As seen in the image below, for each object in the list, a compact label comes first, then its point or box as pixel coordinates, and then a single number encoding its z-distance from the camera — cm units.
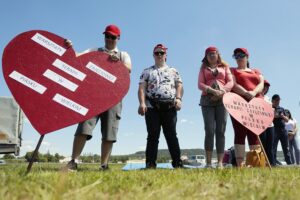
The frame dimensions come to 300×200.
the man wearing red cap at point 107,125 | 465
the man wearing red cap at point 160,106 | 545
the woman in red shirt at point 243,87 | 527
